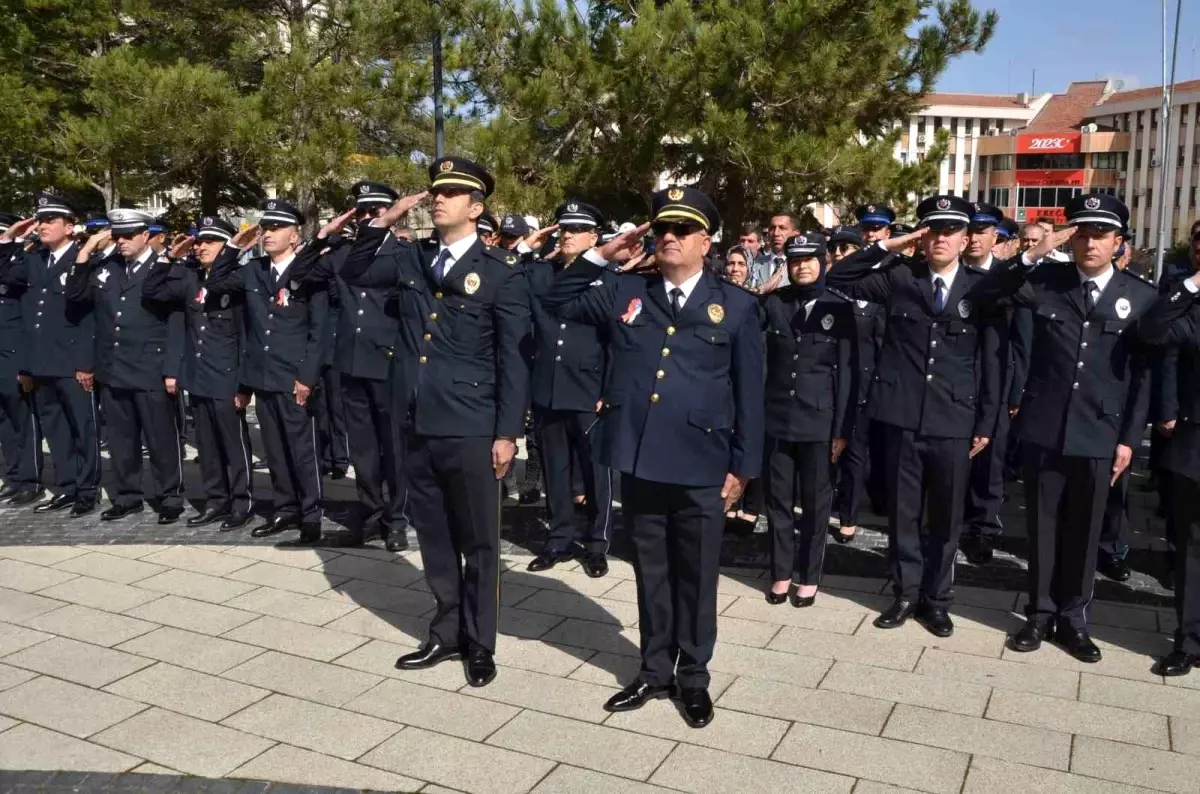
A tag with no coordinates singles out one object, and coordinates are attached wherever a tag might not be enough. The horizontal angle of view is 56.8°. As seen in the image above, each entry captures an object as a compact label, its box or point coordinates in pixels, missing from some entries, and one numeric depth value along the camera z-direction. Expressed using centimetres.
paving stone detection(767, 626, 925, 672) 520
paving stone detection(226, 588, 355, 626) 582
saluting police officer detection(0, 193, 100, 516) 814
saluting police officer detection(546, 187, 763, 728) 448
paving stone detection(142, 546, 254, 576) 671
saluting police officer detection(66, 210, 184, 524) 782
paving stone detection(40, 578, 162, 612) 604
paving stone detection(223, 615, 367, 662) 532
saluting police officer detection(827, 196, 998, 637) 565
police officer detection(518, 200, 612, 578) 684
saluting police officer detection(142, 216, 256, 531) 759
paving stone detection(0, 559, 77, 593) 637
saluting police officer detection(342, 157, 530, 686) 496
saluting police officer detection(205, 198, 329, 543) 720
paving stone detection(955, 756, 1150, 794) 394
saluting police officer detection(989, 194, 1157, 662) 529
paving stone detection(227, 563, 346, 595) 635
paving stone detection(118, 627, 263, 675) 516
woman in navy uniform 605
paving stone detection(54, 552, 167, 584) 653
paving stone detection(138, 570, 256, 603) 619
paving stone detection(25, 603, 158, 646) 553
